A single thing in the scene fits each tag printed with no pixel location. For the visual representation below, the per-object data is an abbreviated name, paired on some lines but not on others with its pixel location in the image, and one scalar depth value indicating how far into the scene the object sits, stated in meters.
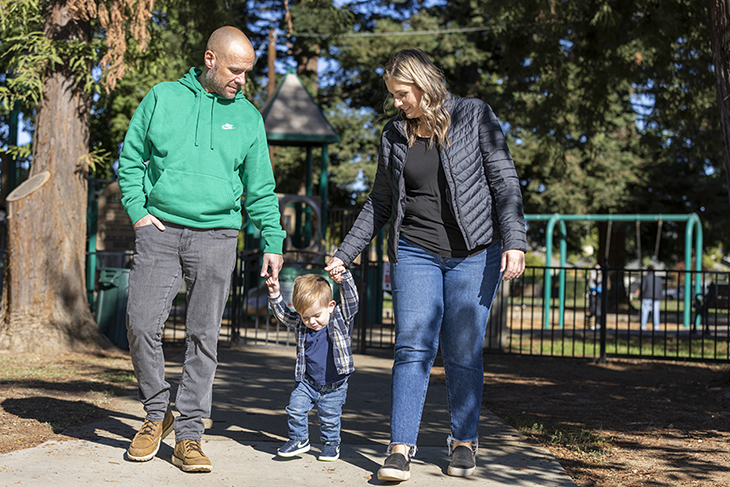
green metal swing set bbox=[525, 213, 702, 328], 18.31
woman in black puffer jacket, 3.46
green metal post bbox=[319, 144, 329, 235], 14.42
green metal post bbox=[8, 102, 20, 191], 14.62
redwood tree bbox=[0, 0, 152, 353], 7.71
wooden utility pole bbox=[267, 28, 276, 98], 21.59
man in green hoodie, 3.49
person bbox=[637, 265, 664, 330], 15.88
